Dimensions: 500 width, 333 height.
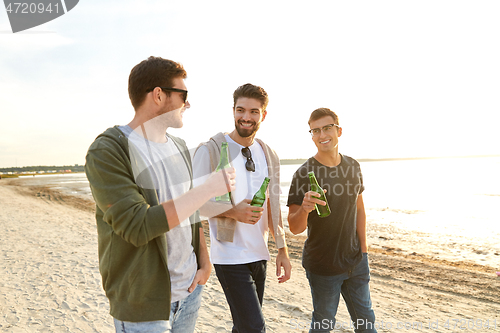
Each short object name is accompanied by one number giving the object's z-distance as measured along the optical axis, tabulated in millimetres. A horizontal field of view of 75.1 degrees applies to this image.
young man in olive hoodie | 1550
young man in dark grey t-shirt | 3000
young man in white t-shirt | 2707
